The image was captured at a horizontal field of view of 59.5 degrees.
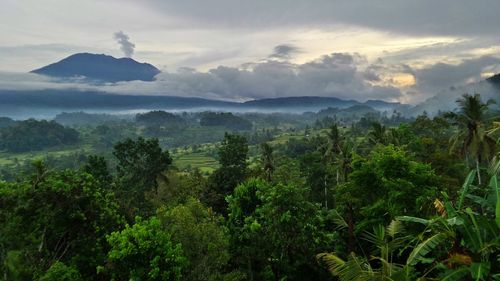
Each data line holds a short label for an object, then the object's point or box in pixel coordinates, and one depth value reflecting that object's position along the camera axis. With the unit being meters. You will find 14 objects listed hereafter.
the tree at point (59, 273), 19.76
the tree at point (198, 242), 23.03
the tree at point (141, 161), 56.31
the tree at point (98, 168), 47.98
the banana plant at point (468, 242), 9.92
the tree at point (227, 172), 49.38
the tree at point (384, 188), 27.12
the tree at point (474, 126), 44.06
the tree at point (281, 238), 27.30
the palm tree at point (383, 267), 10.73
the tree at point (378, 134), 54.31
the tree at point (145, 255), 20.55
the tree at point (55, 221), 22.33
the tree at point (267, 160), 61.97
